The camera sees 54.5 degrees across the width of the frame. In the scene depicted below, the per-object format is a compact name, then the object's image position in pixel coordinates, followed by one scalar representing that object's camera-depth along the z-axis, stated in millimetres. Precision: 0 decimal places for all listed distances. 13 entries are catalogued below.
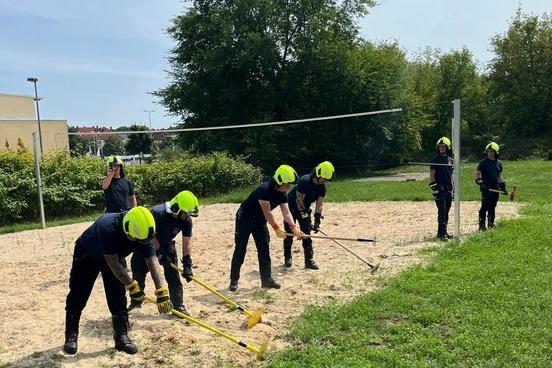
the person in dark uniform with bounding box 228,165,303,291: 7676
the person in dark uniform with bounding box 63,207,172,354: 5137
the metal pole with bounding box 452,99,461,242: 9266
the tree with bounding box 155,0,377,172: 30078
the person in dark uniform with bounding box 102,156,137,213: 8258
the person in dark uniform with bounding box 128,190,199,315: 6328
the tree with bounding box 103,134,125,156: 62031
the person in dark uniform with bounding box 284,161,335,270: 8805
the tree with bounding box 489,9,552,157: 39594
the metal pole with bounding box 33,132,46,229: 14391
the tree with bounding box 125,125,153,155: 54531
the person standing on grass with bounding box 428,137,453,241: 10219
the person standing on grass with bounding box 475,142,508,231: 10773
